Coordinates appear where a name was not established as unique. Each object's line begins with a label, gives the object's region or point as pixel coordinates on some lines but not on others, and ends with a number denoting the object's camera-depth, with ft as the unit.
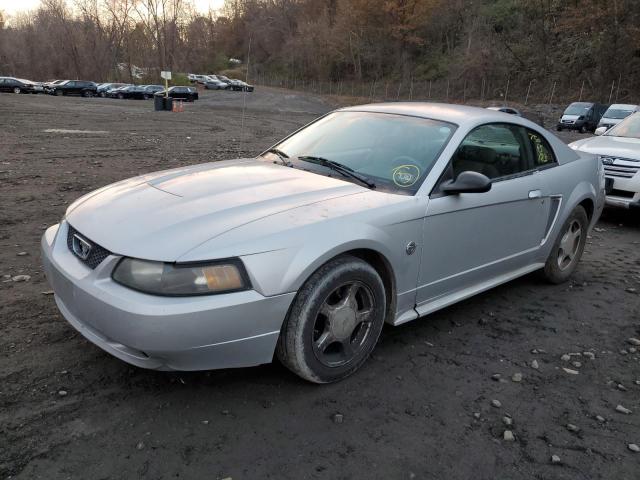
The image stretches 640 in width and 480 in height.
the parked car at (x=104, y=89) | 158.65
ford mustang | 7.80
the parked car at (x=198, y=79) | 217.77
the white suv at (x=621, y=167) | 22.29
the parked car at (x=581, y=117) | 84.89
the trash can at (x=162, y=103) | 93.76
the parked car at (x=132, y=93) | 154.40
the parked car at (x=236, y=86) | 204.23
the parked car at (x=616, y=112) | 72.63
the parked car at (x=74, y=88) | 152.87
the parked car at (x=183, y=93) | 142.82
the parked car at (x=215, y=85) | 205.87
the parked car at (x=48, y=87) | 156.64
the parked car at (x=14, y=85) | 142.00
